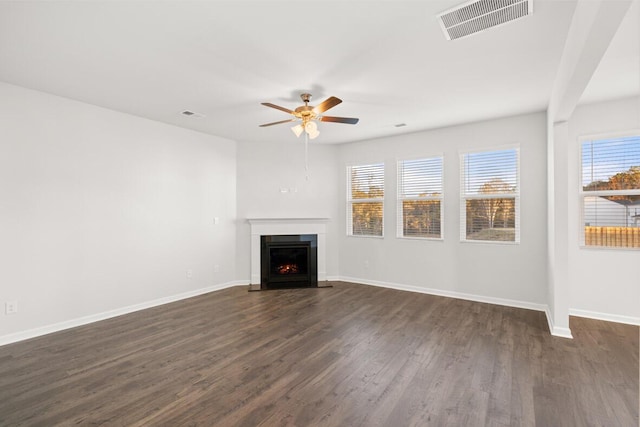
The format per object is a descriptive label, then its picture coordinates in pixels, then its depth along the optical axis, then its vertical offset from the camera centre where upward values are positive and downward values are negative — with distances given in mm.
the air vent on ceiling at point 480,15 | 2008 +1350
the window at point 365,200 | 5859 +293
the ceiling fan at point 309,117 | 3273 +1100
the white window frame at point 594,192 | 3779 +278
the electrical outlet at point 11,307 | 3254 -958
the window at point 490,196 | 4537 +283
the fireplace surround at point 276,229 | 5855 -260
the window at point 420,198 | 5219 +295
